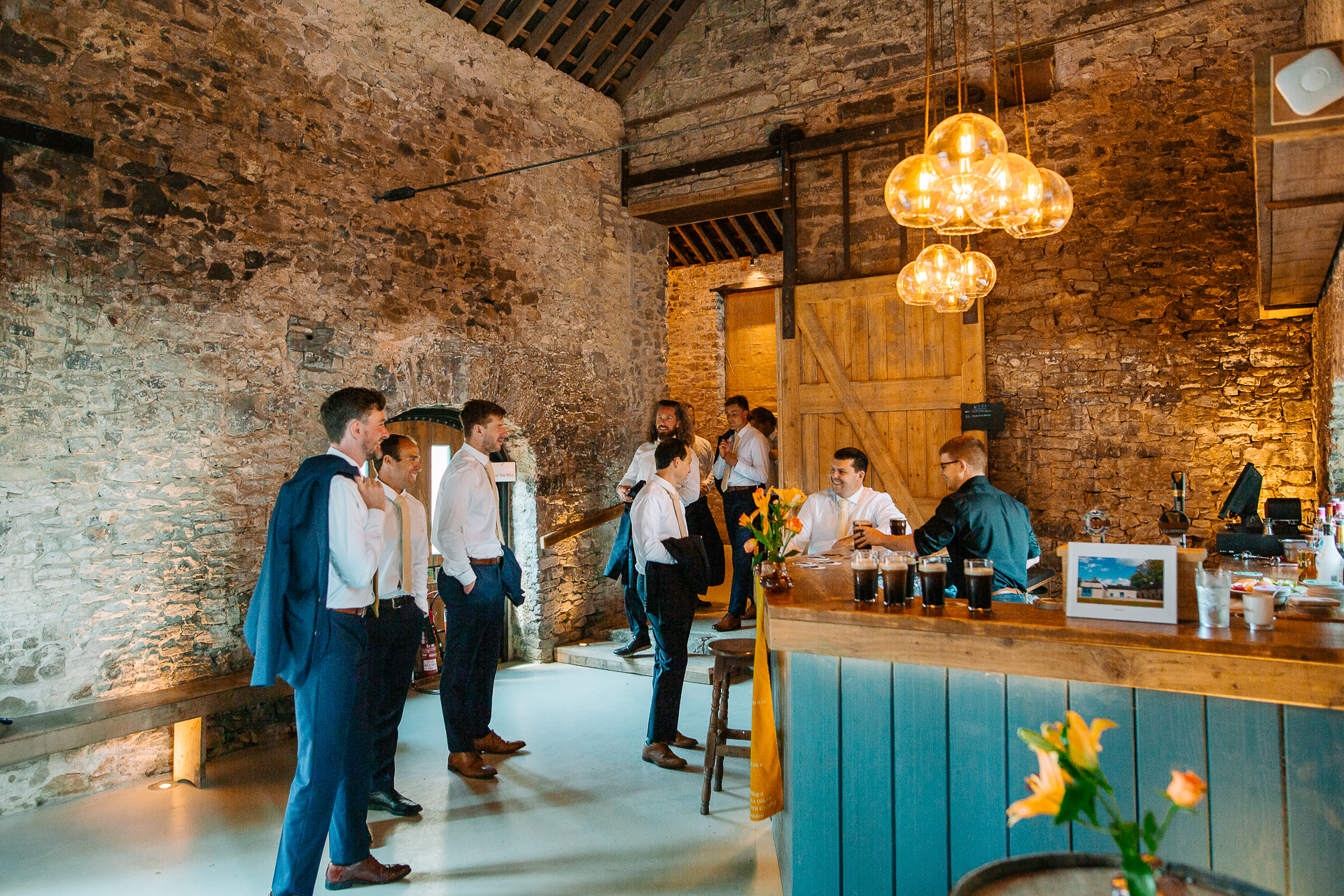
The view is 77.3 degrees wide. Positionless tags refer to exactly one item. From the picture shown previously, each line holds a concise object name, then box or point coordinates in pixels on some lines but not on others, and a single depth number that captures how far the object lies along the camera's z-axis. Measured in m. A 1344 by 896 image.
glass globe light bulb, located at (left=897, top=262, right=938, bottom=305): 4.62
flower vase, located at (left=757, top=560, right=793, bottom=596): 3.15
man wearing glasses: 3.61
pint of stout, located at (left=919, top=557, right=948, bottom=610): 2.50
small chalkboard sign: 6.45
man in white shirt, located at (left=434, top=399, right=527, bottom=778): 4.46
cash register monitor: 5.07
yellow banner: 3.17
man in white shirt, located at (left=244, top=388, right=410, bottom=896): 2.95
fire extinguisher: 6.34
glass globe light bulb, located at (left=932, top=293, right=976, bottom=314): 4.64
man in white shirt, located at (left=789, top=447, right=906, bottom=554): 4.72
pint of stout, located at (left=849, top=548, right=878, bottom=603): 2.67
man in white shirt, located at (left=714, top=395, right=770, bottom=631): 6.72
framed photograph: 2.25
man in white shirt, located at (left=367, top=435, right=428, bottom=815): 3.75
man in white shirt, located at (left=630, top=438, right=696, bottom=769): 4.38
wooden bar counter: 1.99
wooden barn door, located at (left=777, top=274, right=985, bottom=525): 6.59
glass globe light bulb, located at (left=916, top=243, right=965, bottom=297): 4.53
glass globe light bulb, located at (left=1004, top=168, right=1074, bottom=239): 3.57
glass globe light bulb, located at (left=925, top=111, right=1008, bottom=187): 3.25
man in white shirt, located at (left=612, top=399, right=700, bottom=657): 6.56
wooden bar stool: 3.95
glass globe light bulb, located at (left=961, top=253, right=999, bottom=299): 4.55
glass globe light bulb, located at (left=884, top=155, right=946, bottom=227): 3.43
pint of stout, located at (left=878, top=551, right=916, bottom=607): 2.58
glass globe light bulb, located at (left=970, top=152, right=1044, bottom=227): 3.28
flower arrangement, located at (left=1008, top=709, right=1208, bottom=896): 1.27
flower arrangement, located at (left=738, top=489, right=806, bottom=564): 3.47
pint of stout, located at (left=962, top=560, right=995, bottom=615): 2.42
